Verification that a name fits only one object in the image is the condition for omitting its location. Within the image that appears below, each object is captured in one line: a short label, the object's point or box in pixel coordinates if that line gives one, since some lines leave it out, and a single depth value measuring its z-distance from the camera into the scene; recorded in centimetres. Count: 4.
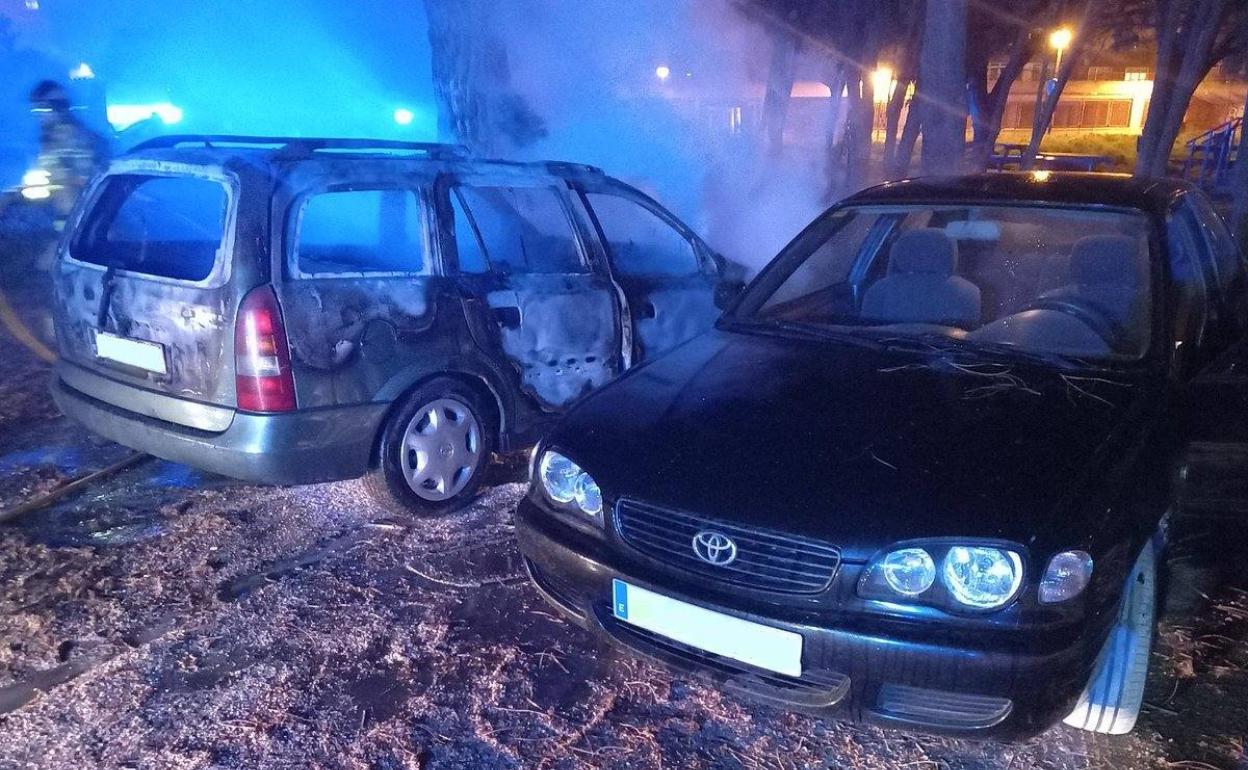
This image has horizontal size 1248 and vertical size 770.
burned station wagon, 357
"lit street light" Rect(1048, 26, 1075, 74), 2198
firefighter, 1017
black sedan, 229
